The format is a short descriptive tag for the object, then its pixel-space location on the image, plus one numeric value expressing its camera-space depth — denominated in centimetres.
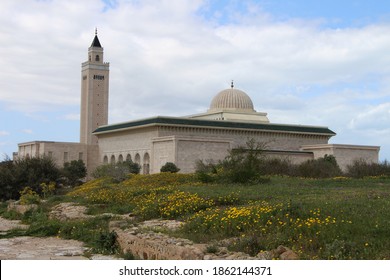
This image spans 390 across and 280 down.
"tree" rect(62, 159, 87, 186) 5864
